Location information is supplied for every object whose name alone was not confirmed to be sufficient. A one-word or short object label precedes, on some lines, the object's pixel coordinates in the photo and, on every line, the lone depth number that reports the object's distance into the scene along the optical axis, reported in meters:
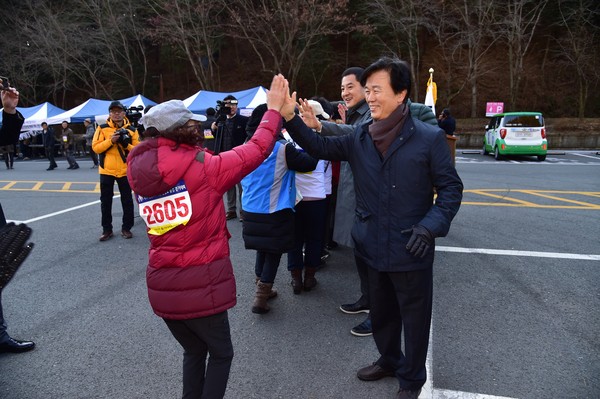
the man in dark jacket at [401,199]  2.32
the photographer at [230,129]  6.91
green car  15.29
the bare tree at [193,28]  24.81
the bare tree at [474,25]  22.62
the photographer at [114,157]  5.91
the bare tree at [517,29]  22.31
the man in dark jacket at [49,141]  16.31
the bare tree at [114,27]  29.09
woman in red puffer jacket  2.01
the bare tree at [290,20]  22.11
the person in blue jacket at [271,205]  3.55
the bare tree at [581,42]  23.89
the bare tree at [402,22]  23.09
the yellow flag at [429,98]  8.97
